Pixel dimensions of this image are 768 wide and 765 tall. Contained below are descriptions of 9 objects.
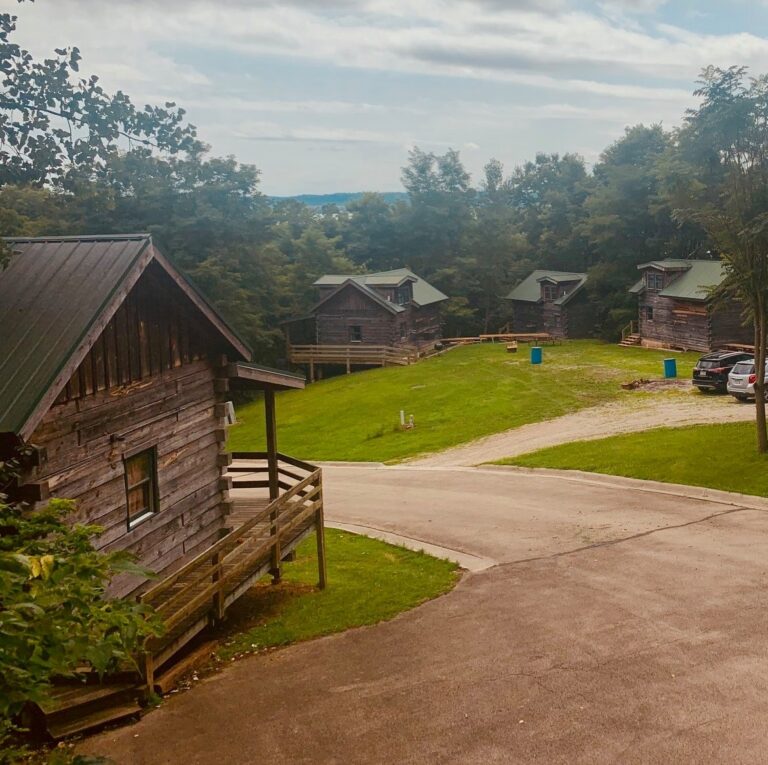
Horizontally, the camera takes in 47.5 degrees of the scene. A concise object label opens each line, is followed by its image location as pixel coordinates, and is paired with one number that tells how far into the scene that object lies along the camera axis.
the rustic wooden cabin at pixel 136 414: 11.34
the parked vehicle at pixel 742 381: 35.53
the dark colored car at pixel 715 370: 39.19
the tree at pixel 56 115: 11.27
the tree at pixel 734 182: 23.97
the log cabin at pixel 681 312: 57.03
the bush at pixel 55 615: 5.21
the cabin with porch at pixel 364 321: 64.81
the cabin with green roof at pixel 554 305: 72.75
